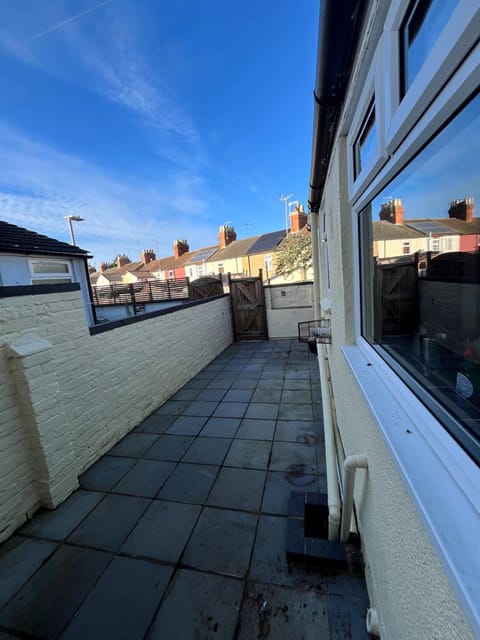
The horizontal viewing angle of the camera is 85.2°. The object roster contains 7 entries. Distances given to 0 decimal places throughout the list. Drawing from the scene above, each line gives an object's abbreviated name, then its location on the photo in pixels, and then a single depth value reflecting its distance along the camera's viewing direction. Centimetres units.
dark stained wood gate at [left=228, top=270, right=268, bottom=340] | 840
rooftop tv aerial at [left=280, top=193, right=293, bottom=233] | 1827
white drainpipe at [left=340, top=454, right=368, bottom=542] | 138
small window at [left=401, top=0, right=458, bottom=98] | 63
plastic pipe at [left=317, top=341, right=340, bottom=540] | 183
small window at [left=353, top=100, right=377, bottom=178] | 119
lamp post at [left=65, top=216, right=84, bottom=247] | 863
